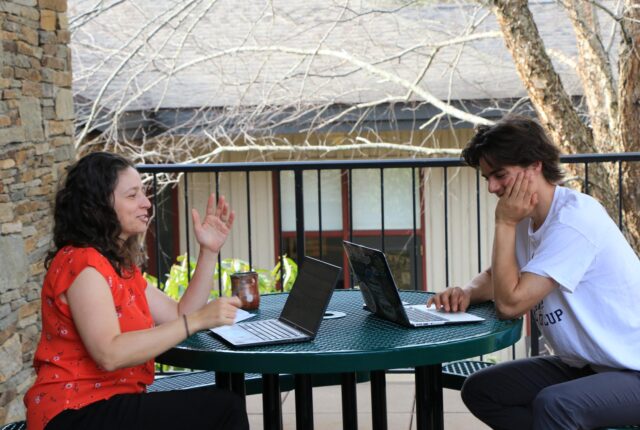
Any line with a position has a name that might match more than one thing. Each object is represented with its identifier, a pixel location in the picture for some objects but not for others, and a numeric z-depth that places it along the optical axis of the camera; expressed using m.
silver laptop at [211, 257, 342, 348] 2.64
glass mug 3.08
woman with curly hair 2.51
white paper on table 2.95
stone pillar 4.55
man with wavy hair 2.67
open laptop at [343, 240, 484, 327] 2.74
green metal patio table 2.47
